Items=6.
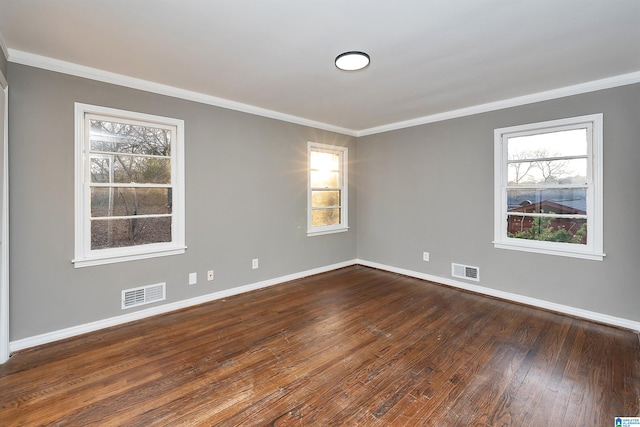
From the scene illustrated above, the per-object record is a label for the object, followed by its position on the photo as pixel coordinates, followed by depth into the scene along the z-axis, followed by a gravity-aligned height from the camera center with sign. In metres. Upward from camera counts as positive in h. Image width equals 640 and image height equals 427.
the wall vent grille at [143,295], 3.10 -0.92
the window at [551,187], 3.20 +0.29
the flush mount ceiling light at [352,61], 2.51 +1.34
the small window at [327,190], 4.91 +0.38
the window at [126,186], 2.88 +0.27
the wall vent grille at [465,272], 4.09 -0.86
